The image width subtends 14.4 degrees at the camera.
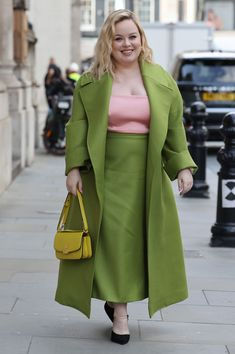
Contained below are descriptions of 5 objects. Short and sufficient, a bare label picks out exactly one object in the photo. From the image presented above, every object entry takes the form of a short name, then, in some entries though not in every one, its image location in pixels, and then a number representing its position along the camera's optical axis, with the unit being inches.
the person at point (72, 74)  685.9
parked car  674.2
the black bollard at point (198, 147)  434.6
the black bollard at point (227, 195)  305.0
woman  182.5
